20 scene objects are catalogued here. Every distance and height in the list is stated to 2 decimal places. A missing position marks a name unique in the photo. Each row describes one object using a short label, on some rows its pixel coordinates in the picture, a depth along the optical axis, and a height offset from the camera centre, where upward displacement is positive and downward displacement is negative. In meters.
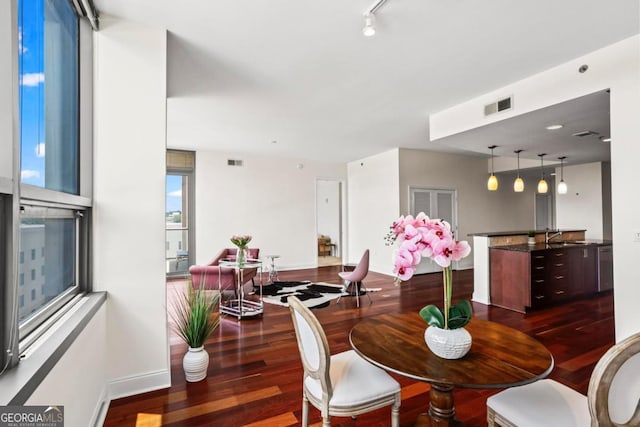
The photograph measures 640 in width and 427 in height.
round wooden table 1.26 -0.67
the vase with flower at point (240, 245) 4.33 -0.40
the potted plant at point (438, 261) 1.39 -0.20
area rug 4.77 -1.33
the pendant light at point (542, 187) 5.43 +0.51
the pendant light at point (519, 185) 5.19 +0.53
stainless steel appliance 5.09 -0.90
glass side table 4.11 -1.28
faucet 5.31 -0.36
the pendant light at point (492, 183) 5.19 +0.56
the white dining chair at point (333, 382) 1.47 -0.86
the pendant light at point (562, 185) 5.55 +0.56
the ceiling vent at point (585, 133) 4.13 +1.15
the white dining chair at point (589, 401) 1.09 -0.84
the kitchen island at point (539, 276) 4.27 -0.91
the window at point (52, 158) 1.41 +0.35
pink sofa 4.51 -0.89
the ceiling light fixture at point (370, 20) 2.20 +1.44
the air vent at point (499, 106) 3.51 +1.31
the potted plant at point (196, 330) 2.45 -0.94
